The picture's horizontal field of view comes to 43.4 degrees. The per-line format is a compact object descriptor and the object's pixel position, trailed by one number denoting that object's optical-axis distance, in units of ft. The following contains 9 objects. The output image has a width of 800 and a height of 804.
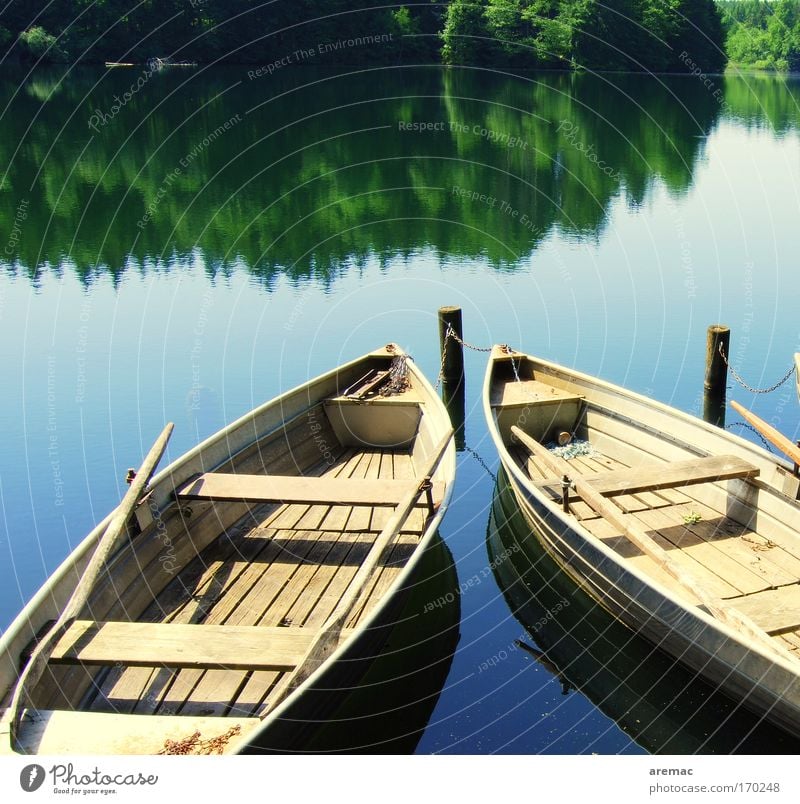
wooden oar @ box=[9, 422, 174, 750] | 23.44
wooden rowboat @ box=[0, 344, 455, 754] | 23.70
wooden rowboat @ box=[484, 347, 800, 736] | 27.37
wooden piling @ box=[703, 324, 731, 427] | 51.06
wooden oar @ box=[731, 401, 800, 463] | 33.14
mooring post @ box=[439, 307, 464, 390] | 55.72
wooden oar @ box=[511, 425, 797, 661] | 26.32
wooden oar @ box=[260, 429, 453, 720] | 23.75
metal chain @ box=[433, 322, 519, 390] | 55.47
